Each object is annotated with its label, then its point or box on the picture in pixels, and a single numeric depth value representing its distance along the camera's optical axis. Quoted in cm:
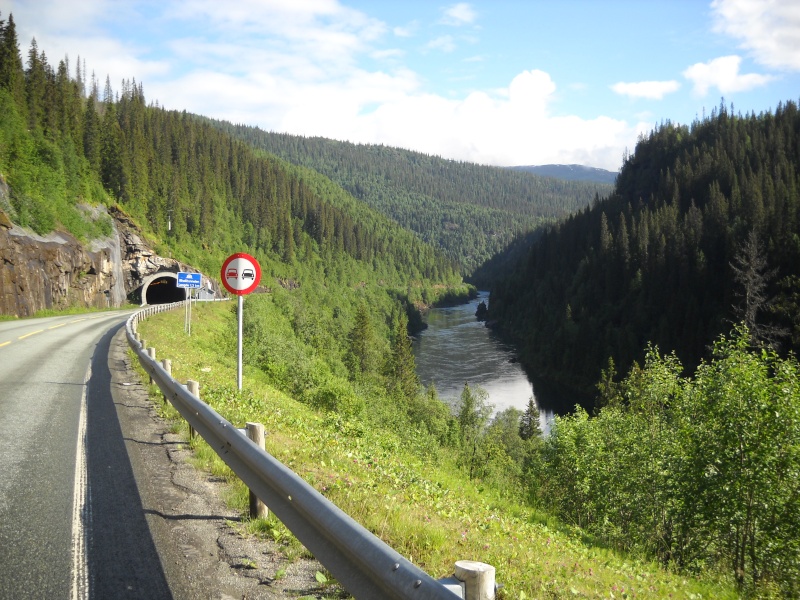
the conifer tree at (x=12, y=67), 6562
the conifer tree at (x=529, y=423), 6128
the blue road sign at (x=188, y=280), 2662
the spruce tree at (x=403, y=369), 6331
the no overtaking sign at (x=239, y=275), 1176
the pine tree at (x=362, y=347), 7075
